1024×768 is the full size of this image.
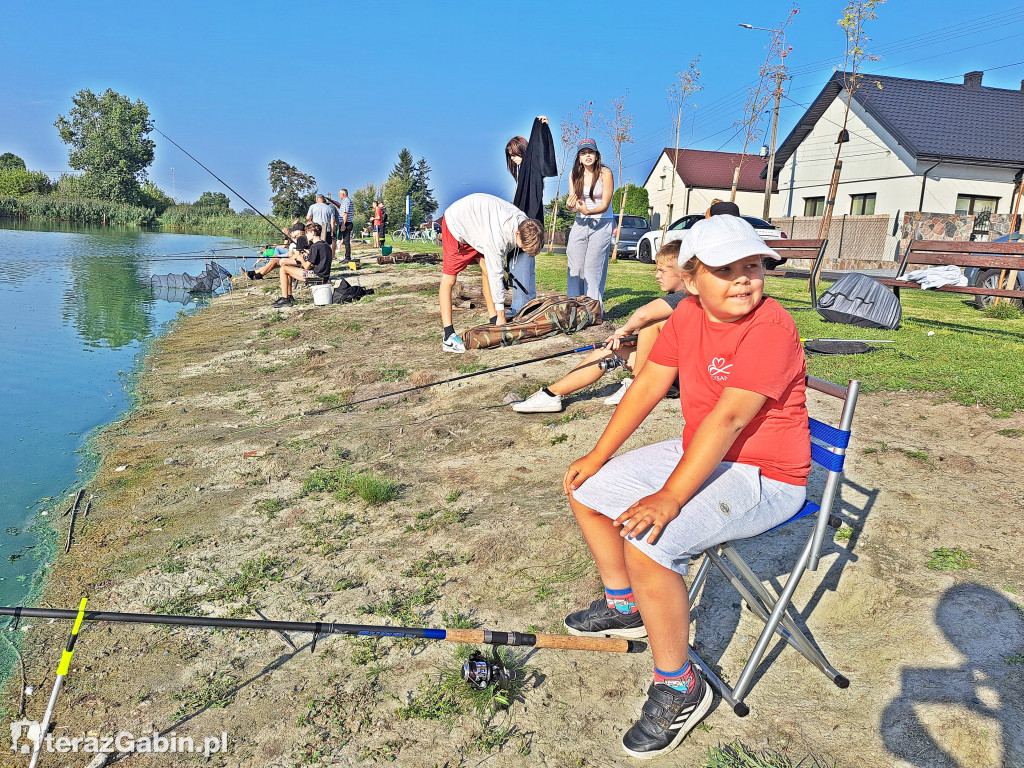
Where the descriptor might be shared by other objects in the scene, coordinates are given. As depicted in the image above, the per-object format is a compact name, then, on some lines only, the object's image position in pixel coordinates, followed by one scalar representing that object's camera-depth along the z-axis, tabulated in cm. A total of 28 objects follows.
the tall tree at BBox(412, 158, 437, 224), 7081
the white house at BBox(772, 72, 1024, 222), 2217
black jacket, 826
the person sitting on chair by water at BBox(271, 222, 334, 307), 1379
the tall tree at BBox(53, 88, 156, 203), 6556
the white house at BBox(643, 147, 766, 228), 3753
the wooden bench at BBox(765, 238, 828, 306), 971
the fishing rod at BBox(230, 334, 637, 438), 638
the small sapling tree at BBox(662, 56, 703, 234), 2120
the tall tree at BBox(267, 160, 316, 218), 7662
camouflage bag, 708
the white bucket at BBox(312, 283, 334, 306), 1310
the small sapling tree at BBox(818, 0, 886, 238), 1581
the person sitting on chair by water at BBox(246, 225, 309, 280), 1429
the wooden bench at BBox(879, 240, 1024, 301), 757
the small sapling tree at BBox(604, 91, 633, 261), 2392
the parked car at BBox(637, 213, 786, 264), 1935
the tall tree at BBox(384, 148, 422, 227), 5579
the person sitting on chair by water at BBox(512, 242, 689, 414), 440
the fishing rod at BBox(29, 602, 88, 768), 222
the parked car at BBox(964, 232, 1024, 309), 1022
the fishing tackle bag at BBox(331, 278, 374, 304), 1316
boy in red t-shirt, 224
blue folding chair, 240
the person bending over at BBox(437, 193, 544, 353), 689
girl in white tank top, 758
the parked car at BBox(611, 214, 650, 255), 2428
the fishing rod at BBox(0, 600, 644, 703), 237
